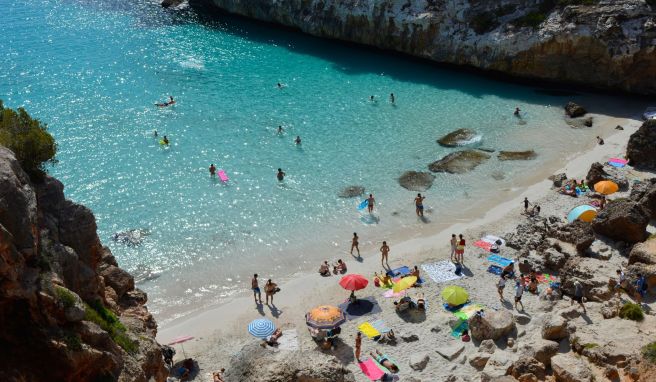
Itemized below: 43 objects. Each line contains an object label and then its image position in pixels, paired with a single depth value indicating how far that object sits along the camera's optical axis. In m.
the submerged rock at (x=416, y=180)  34.03
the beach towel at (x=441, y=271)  25.77
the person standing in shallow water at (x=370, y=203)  31.39
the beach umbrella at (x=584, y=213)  27.86
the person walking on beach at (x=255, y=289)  24.72
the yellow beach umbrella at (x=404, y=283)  24.53
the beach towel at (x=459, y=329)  21.84
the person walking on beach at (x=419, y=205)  31.27
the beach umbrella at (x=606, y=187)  30.39
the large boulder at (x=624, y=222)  25.83
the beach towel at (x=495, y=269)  25.91
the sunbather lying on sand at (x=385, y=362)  20.20
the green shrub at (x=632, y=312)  19.97
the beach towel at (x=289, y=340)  21.84
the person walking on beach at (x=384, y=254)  27.09
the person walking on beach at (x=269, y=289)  24.88
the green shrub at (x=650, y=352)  16.59
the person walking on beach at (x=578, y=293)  22.16
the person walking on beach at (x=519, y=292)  23.03
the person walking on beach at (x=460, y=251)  26.78
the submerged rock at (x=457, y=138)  39.09
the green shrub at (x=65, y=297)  12.14
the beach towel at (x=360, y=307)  23.80
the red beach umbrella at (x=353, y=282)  24.12
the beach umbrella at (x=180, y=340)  22.41
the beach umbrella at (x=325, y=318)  21.91
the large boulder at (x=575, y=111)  42.09
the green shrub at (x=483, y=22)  48.25
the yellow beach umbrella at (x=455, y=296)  23.17
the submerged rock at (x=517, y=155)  37.38
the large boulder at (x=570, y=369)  16.83
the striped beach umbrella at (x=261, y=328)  22.41
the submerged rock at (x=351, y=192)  33.19
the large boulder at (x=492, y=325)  20.84
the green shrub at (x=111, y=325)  14.13
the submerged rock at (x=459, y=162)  36.03
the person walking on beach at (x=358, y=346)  21.00
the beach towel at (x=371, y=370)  19.95
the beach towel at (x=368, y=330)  22.14
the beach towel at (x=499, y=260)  26.38
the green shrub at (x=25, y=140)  14.82
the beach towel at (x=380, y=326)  22.33
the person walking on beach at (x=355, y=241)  28.07
